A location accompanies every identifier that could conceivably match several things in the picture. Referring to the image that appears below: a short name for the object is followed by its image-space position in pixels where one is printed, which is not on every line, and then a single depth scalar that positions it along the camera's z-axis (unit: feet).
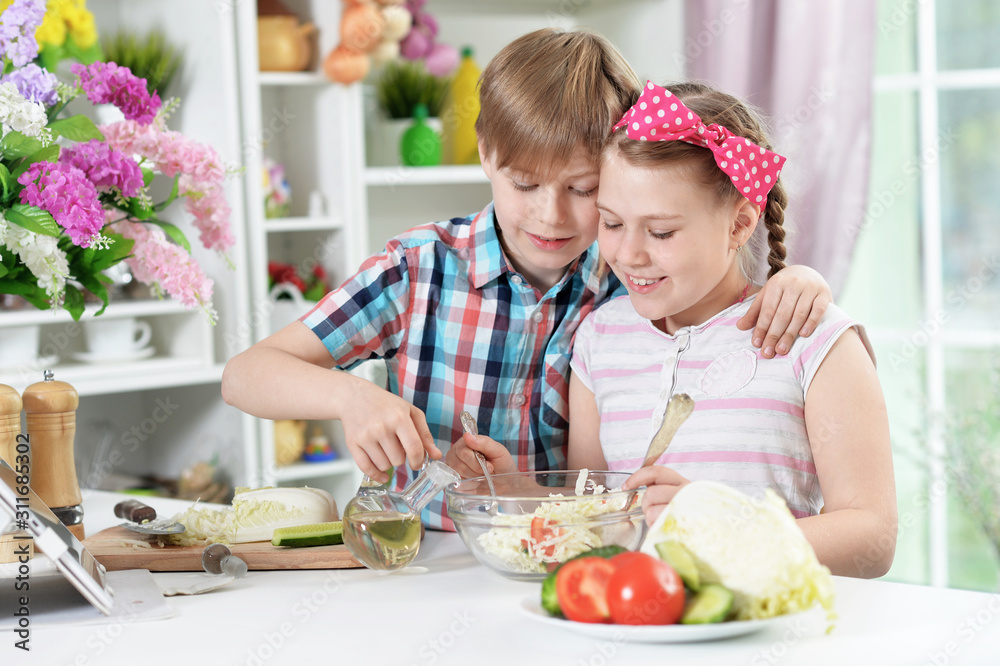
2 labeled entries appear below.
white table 2.50
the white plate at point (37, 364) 7.30
